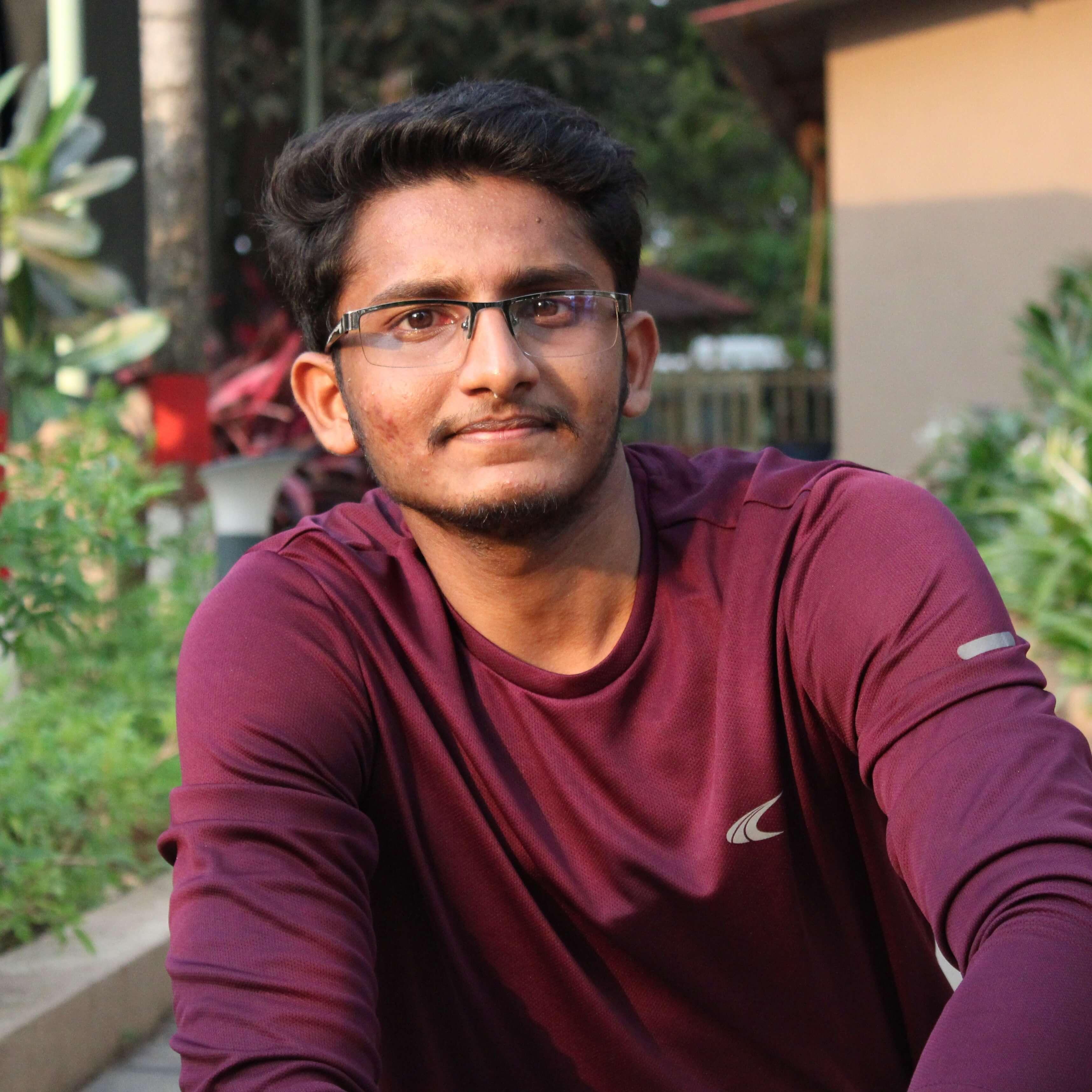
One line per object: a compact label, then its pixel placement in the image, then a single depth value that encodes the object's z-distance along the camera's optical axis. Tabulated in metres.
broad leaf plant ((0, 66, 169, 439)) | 5.07
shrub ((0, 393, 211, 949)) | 2.85
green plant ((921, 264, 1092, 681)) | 5.88
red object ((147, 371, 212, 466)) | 5.75
